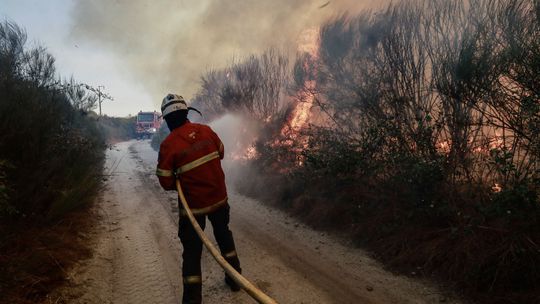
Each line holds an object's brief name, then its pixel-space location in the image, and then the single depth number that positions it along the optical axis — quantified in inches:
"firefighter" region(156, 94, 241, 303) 127.2
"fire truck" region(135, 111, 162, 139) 1334.9
